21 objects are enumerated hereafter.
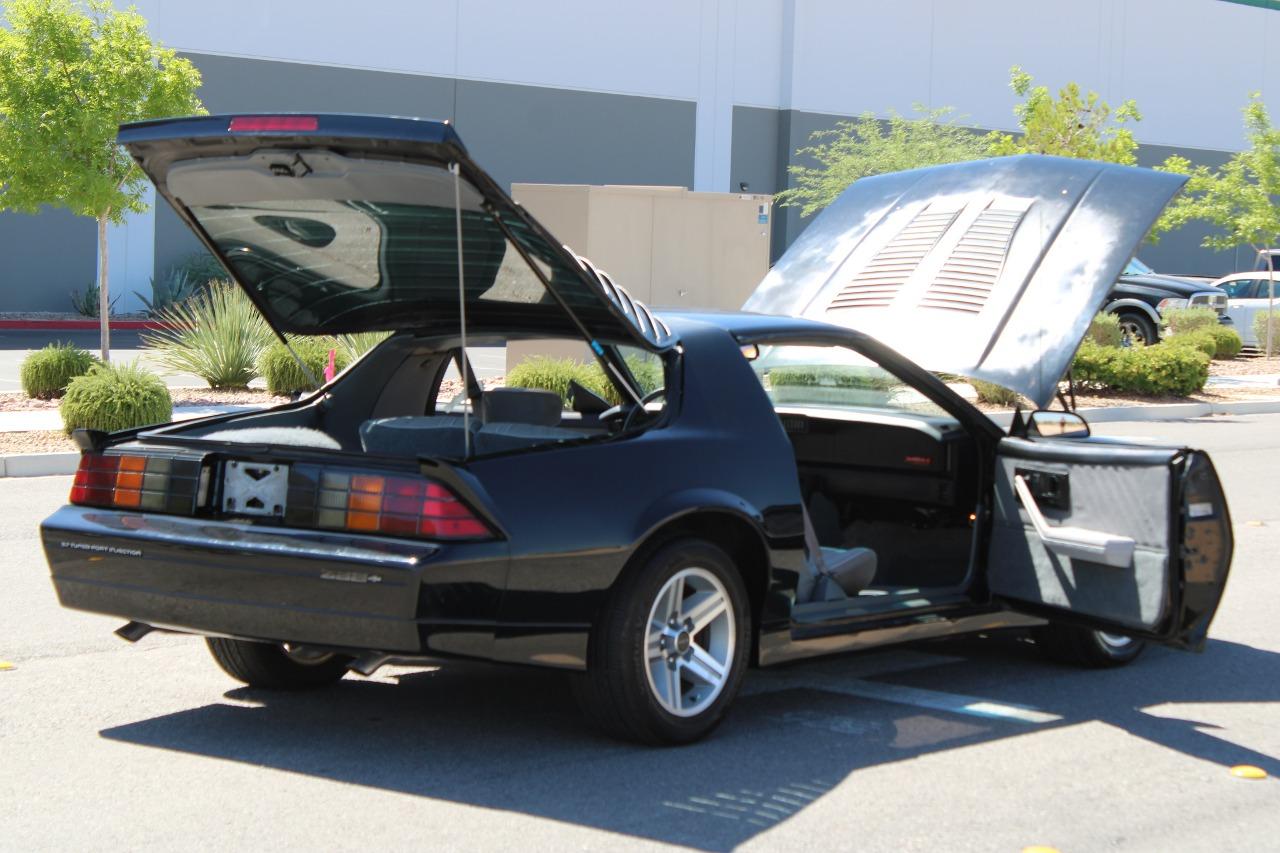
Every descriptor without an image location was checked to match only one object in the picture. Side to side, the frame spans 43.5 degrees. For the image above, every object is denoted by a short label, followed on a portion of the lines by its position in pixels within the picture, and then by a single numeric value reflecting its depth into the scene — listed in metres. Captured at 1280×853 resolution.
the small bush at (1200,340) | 23.62
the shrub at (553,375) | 15.88
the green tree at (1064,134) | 26.56
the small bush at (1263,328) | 28.94
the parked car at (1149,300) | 25.95
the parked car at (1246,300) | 29.44
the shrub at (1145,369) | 20.94
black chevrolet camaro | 4.75
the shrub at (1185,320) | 26.05
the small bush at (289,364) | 17.19
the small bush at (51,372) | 16.84
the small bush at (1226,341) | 27.00
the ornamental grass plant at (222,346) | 17.77
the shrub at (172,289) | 31.89
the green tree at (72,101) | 16.56
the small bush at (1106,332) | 23.44
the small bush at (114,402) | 13.65
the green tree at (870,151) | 31.48
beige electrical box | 18.36
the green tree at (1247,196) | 28.64
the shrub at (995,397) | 18.88
